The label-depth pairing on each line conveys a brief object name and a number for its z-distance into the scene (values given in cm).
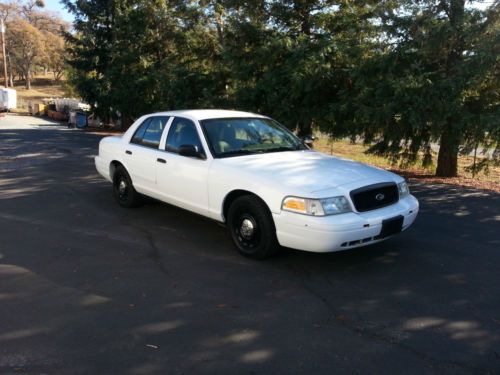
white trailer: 5034
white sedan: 457
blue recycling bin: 2982
